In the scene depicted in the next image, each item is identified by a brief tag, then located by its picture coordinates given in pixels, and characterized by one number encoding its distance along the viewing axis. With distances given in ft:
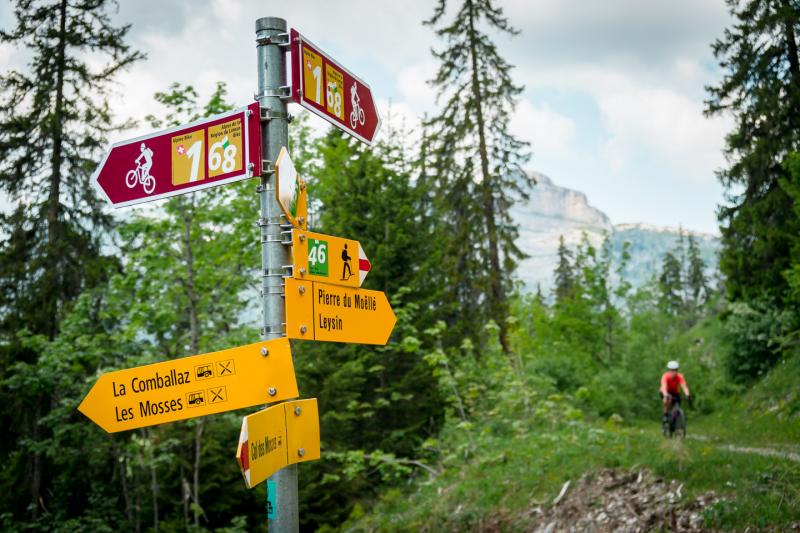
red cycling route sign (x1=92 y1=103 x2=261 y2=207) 11.64
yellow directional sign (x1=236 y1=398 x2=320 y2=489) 10.11
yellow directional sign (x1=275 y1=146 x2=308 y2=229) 11.16
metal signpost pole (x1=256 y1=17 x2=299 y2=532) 11.07
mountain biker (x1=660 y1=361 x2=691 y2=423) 51.70
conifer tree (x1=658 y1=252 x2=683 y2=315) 286.01
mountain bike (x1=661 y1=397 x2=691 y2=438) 51.31
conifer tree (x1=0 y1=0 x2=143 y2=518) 65.51
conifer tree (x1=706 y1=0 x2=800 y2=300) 80.07
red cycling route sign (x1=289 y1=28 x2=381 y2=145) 11.91
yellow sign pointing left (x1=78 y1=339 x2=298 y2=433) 11.11
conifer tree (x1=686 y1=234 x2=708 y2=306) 289.74
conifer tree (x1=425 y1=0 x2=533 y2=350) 88.02
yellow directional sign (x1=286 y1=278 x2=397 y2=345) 11.35
